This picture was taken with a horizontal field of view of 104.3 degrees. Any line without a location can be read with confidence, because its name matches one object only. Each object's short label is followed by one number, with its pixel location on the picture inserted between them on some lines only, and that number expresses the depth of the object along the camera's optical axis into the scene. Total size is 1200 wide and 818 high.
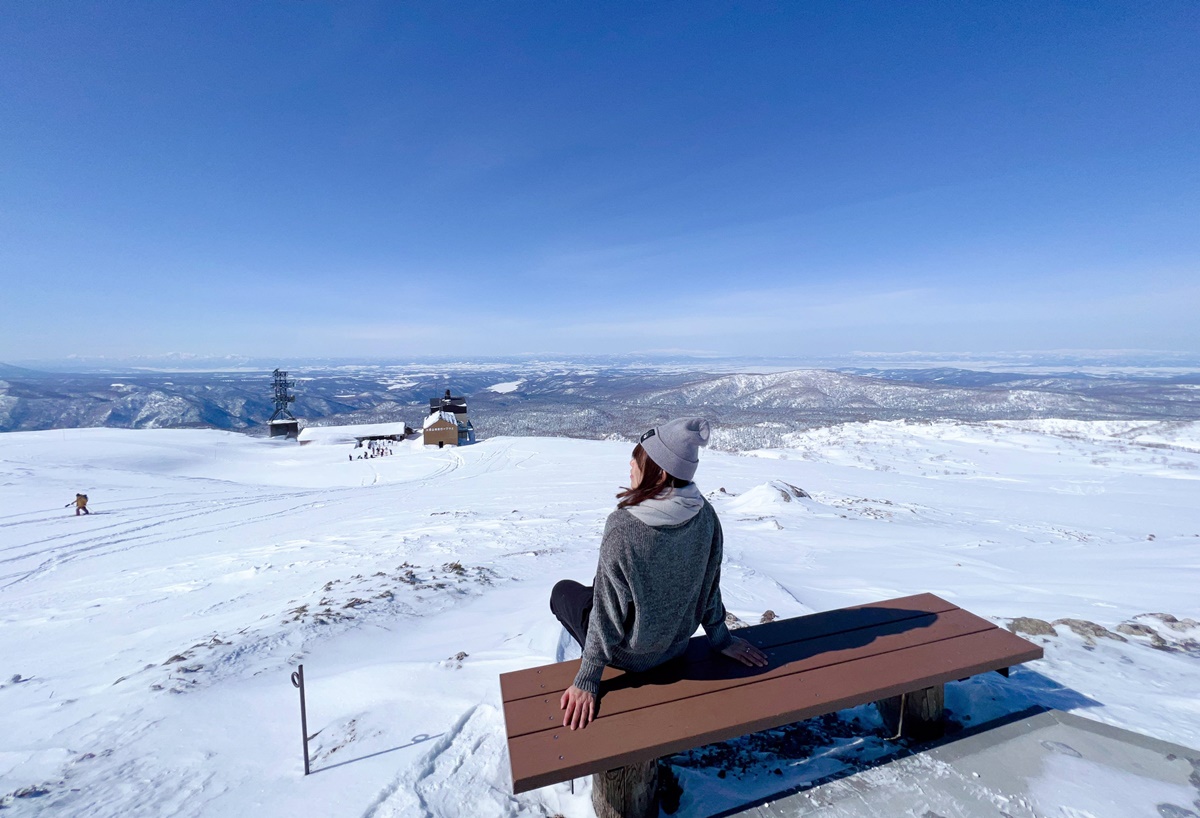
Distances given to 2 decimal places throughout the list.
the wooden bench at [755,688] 2.04
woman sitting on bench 2.18
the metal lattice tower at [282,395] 51.00
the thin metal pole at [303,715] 2.66
